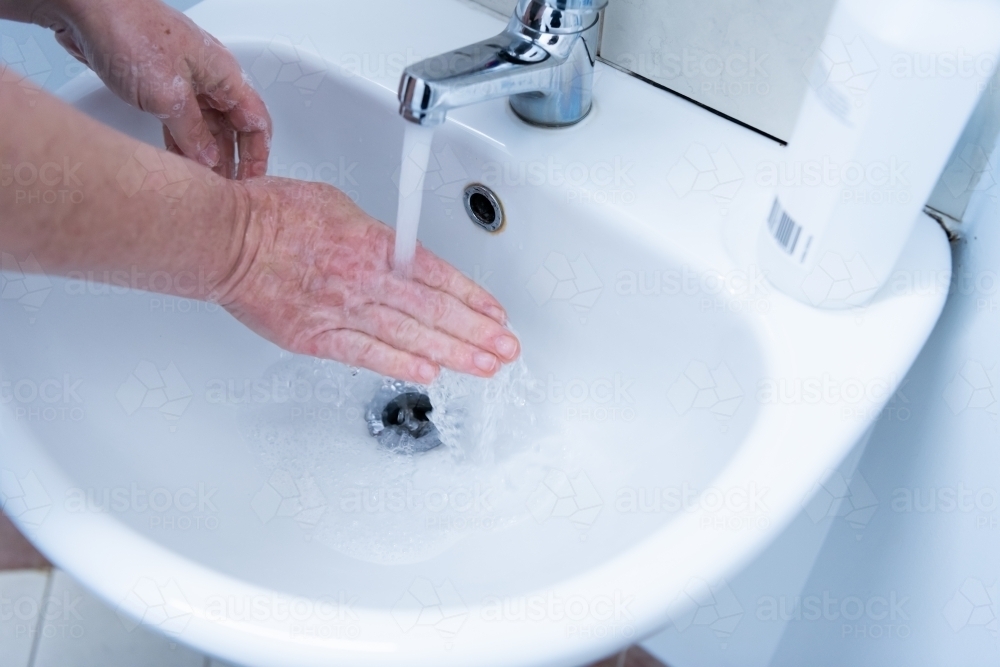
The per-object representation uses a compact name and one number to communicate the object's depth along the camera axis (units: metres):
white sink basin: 0.34
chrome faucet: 0.40
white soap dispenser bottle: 0.33
